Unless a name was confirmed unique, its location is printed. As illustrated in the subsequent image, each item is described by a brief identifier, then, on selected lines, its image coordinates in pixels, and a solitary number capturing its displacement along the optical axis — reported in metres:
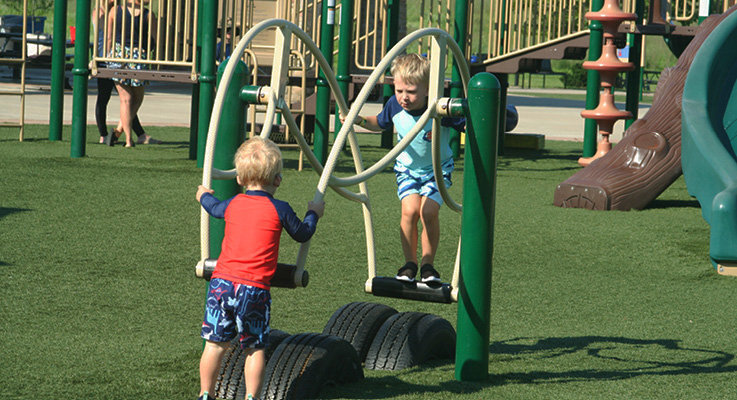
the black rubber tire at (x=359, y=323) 8.30
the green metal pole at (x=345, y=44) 21.34
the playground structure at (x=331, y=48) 20.61
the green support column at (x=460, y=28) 22.86
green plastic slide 9.16
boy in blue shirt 9.00
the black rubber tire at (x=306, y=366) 7.02
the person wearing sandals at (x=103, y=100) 23.61
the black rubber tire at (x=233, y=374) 7.20
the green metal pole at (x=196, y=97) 22.14
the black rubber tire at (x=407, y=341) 8.13
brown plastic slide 17.39
